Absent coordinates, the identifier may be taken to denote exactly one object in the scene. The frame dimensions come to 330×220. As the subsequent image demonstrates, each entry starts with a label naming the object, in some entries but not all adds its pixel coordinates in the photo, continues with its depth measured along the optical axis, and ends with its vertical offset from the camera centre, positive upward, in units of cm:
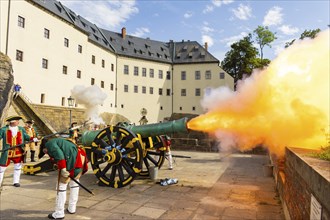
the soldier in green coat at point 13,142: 706 -52
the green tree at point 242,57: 3913 +1036
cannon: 691 -60
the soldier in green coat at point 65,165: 486 -78
